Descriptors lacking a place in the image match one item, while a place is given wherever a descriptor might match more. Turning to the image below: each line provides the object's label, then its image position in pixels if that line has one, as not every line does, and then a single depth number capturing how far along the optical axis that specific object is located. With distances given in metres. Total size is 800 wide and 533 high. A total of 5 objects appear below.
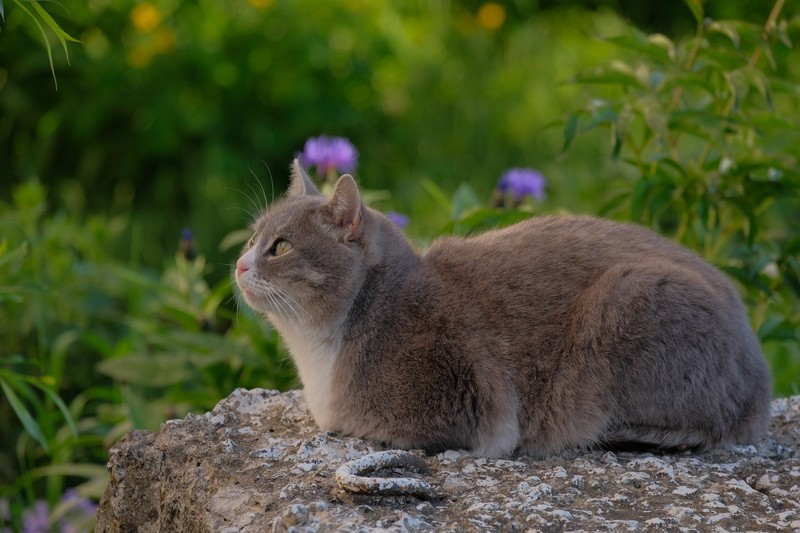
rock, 4.86
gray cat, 5.80
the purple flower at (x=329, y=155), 8.80
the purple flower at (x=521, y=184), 8.96
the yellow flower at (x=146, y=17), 13.98
